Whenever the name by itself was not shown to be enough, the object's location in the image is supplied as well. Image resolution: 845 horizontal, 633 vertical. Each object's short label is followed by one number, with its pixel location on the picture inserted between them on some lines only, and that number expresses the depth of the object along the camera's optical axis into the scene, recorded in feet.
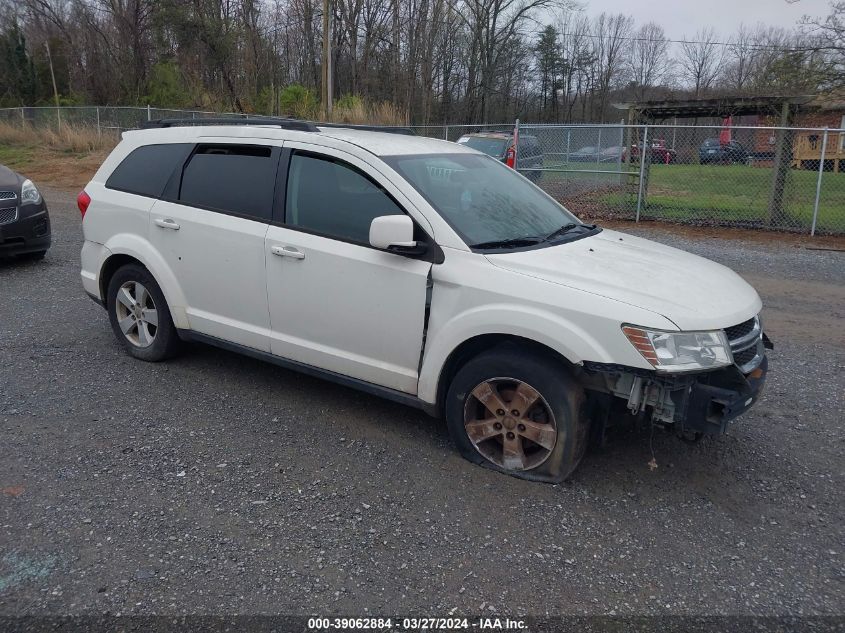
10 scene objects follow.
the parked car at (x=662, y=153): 56.54
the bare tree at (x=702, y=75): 195.00
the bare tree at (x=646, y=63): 203.51
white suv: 11.26
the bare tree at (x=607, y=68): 196.95
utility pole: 80.45
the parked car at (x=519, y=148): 53.52
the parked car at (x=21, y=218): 27.50
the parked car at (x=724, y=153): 49.37
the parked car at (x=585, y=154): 59.67
